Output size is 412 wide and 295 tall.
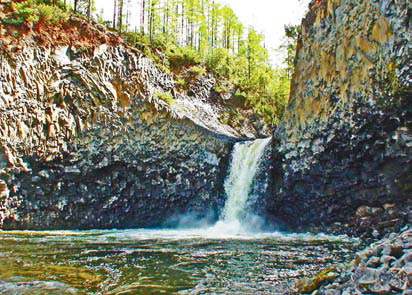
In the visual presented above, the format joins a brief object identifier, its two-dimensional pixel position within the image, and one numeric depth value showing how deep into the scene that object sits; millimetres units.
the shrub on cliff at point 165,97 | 21578
